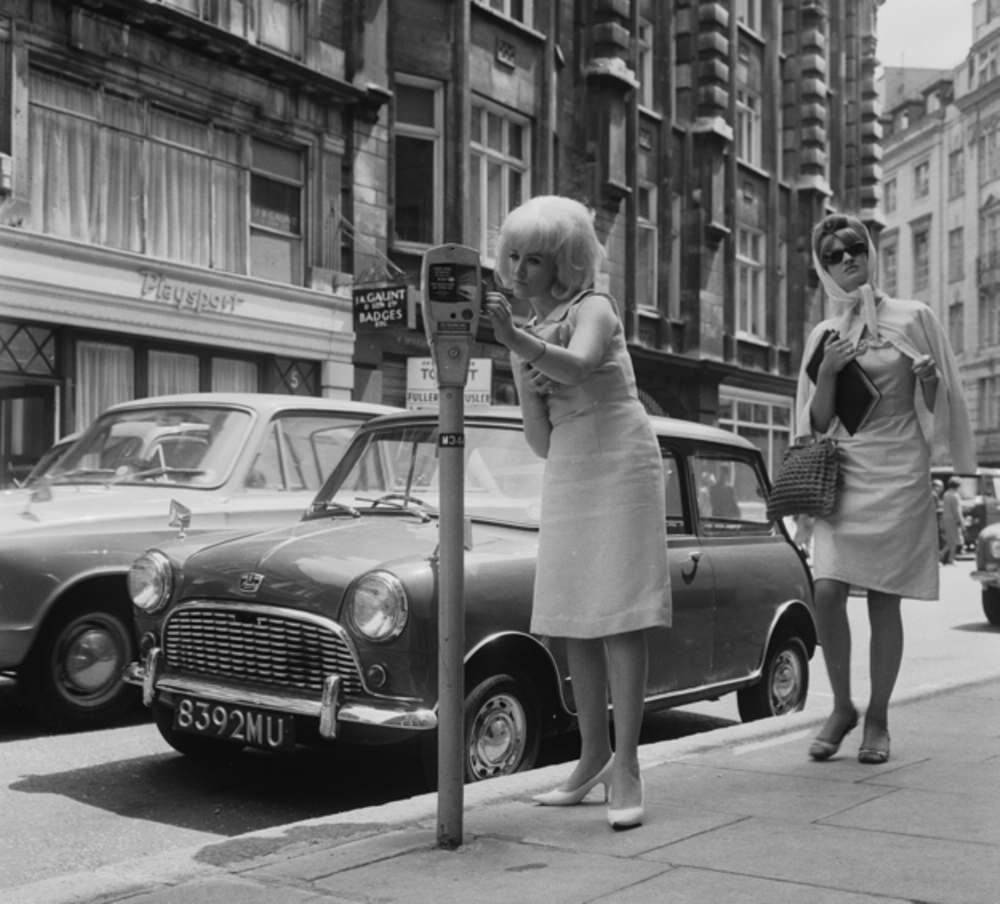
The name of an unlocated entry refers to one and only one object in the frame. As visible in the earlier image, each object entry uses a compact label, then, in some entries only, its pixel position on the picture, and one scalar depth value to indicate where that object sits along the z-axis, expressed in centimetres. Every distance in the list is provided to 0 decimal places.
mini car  543
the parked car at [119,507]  729
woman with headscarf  546
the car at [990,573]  1510
